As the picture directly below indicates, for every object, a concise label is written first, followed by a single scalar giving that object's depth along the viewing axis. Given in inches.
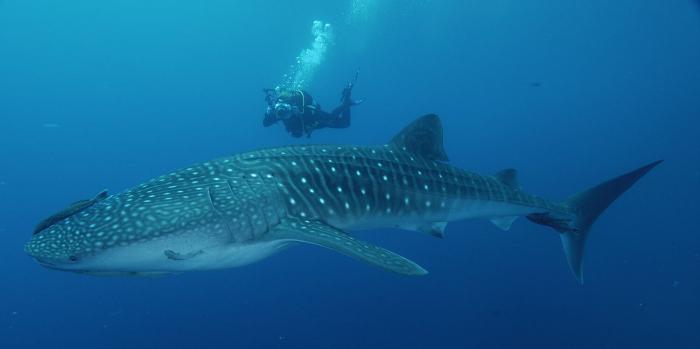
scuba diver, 512.1
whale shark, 126.9
